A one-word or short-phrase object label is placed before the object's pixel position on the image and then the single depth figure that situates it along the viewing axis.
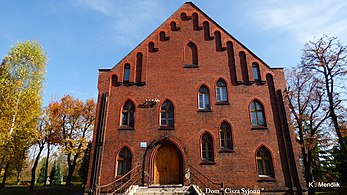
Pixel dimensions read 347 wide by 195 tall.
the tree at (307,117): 18.75
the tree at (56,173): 42.25
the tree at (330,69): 15.27
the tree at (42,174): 41.19
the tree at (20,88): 16.11
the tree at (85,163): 28.19
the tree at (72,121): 26.03
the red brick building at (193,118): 13.45
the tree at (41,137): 24.82
